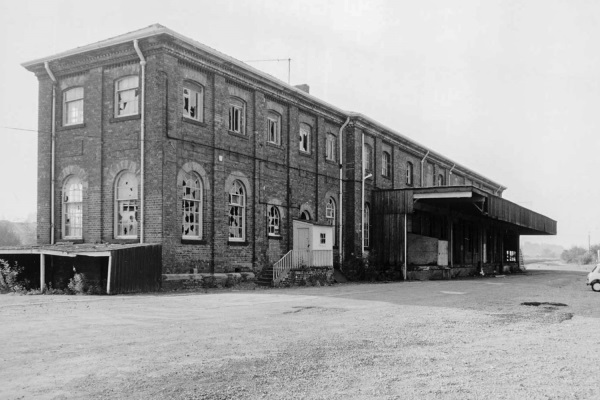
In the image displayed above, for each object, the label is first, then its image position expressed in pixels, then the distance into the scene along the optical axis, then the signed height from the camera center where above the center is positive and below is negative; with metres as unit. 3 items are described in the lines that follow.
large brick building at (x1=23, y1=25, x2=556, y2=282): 19.98 +2.94
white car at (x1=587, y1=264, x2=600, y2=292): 22.70 -1.74
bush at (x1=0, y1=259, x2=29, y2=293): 18.75 -1.33
